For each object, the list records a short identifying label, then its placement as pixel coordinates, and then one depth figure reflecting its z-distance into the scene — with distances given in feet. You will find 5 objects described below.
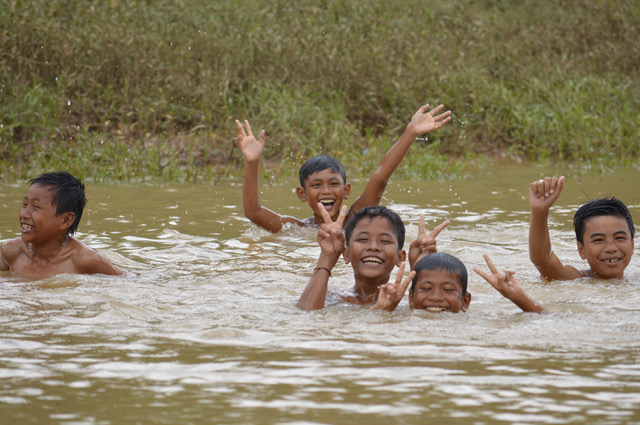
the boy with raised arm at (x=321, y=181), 47.16
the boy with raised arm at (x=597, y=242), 40.88
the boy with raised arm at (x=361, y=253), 34.86
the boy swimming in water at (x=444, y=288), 32.42
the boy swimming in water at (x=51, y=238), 41.22
